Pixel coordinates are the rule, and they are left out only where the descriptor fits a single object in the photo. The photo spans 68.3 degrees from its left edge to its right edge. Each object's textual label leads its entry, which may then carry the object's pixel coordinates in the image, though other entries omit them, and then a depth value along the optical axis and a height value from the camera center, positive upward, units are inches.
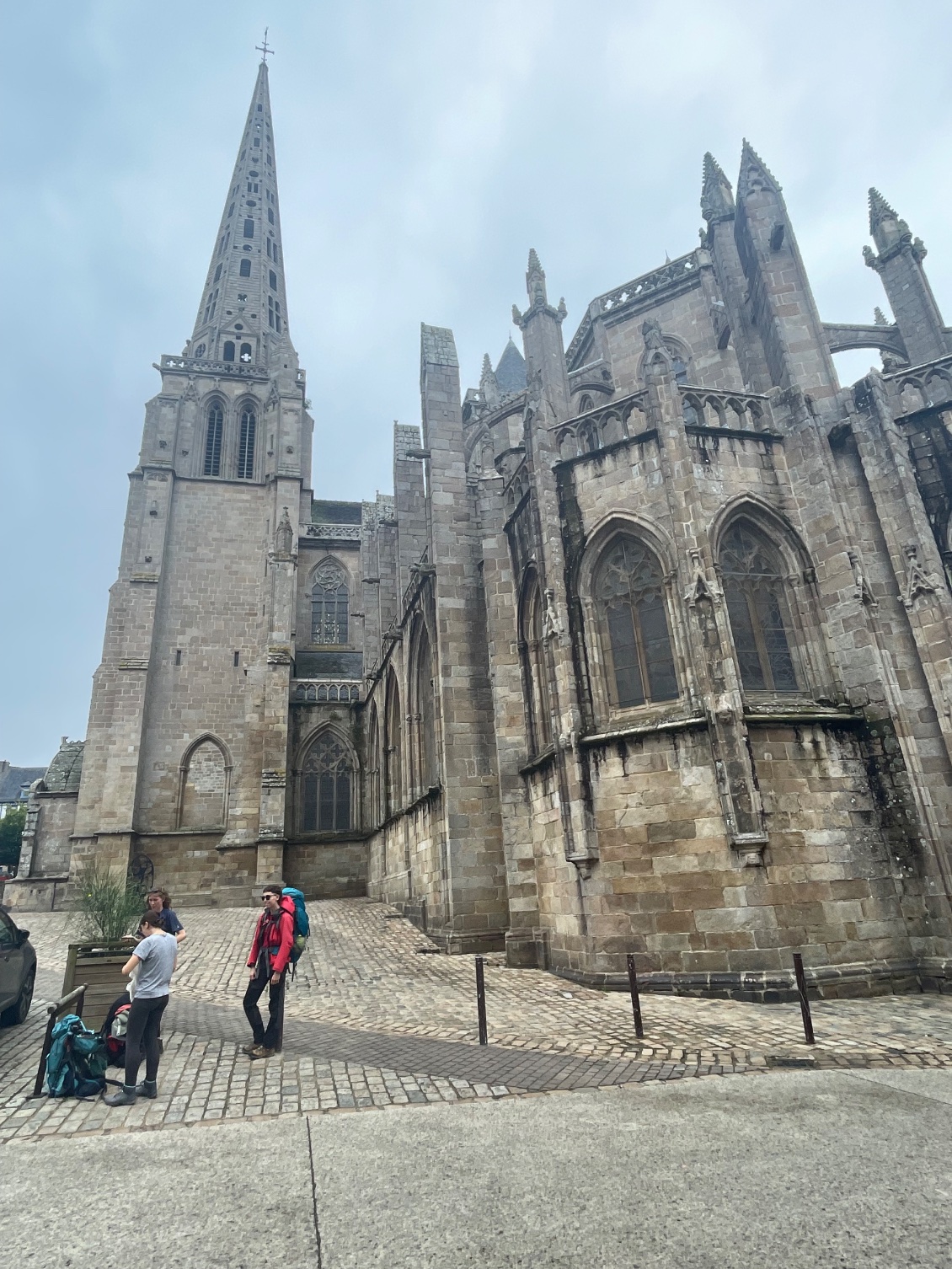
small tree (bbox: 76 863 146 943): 421.4 -2.2
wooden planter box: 269.9 -25.6
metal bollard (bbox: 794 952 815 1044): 257.0 -49.7
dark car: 288.7 -24.2
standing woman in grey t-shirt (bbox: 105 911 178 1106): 212.7 -27.8
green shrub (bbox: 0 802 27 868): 1711.4 +183.0
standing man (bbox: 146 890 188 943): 245.8 -2.4
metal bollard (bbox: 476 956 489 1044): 267.3 -44.0
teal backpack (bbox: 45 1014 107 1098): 210.2 -43.9
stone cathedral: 373.7 +143.2
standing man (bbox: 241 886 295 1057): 253.6 -22.9
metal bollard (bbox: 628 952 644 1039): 271.7 -48.0
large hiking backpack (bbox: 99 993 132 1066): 232.2 -41.2
